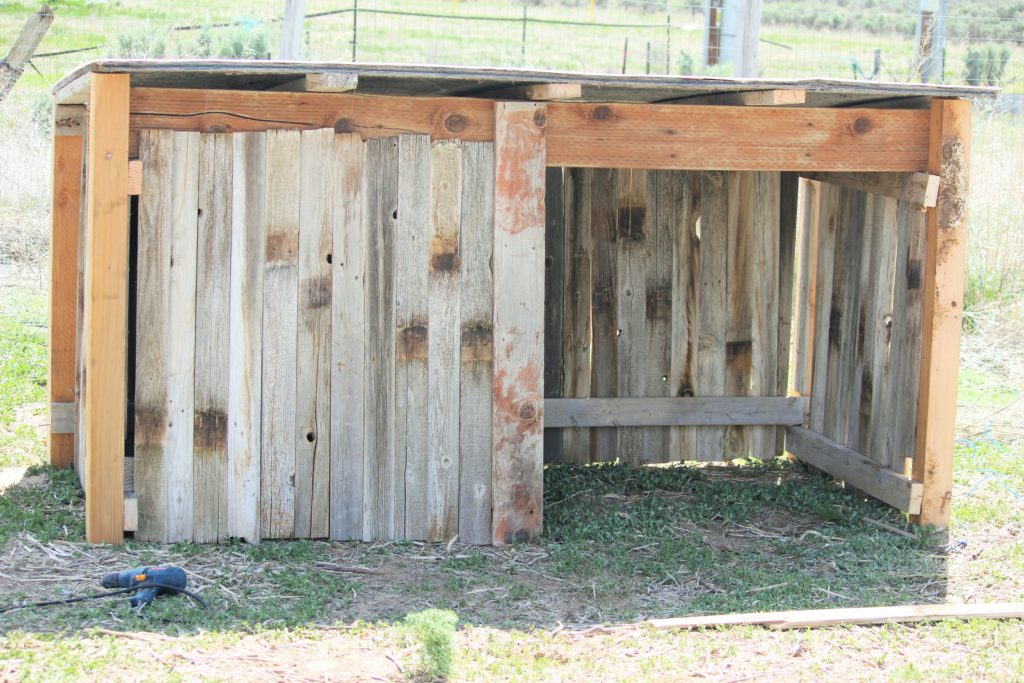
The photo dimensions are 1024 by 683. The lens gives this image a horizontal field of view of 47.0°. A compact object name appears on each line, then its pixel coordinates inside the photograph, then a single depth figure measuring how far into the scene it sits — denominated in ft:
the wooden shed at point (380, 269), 17.58
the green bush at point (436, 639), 13.57
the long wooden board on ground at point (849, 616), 16.08
